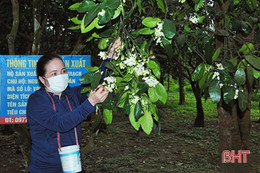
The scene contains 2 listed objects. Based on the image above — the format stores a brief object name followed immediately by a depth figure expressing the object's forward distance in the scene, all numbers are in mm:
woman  1607
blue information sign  2932
